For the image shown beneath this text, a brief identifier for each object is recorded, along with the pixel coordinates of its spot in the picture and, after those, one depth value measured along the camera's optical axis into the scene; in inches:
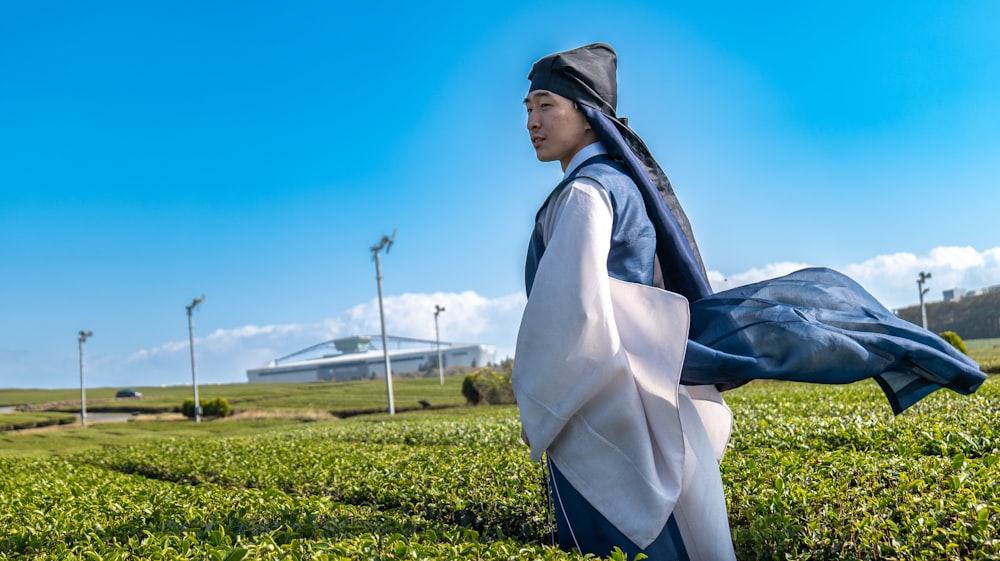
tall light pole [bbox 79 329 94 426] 1407.5
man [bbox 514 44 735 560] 92.4
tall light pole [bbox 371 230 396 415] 890.8
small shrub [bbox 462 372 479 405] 1070.4
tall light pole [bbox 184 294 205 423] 1149.1
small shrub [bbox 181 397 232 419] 1251.8
